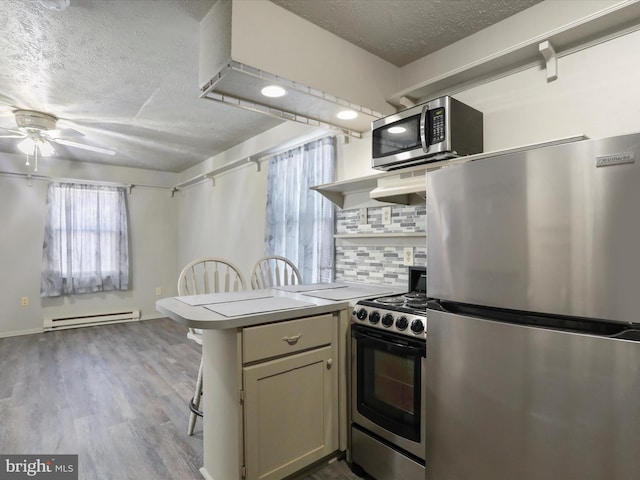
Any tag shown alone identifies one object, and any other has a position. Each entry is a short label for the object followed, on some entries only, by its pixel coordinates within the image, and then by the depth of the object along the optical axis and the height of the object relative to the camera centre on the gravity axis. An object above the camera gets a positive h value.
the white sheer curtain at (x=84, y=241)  4.79 -0.01
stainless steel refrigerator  0.96 -0.26
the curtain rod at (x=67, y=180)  4.61 +0.87
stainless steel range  1.48 -0.70
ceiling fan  3.07 +1.03
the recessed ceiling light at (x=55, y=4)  1.57 +1.09
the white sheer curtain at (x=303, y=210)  2.83 +0.26
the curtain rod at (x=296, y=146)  2.93 +0.90
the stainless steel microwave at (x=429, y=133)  1.72 +0.56
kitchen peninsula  1.46 -0.65
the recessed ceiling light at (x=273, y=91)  1.80 +0.80
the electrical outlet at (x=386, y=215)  2.41 +0.17
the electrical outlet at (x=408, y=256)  2.25 -0.11
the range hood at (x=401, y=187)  1.90 +0.30
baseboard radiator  4.82 -1.17
